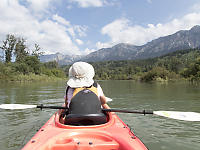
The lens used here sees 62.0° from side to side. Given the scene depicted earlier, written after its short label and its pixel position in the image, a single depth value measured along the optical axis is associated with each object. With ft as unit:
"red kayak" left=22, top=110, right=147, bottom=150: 7.44
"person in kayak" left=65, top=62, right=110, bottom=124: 9.17
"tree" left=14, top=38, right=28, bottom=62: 163.22
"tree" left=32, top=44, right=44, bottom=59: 169.58
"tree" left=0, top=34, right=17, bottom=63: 159.02
